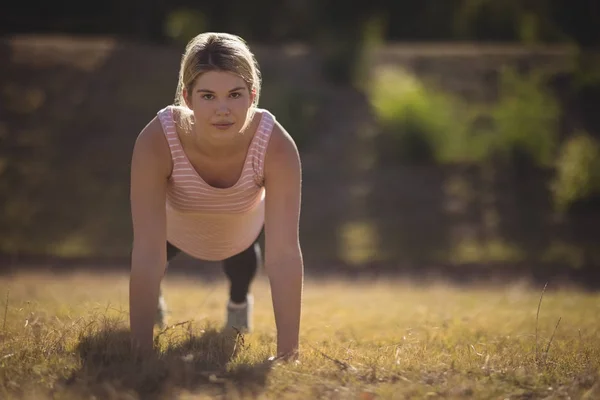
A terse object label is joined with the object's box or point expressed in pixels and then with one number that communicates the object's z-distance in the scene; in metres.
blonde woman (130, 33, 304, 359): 3.81
